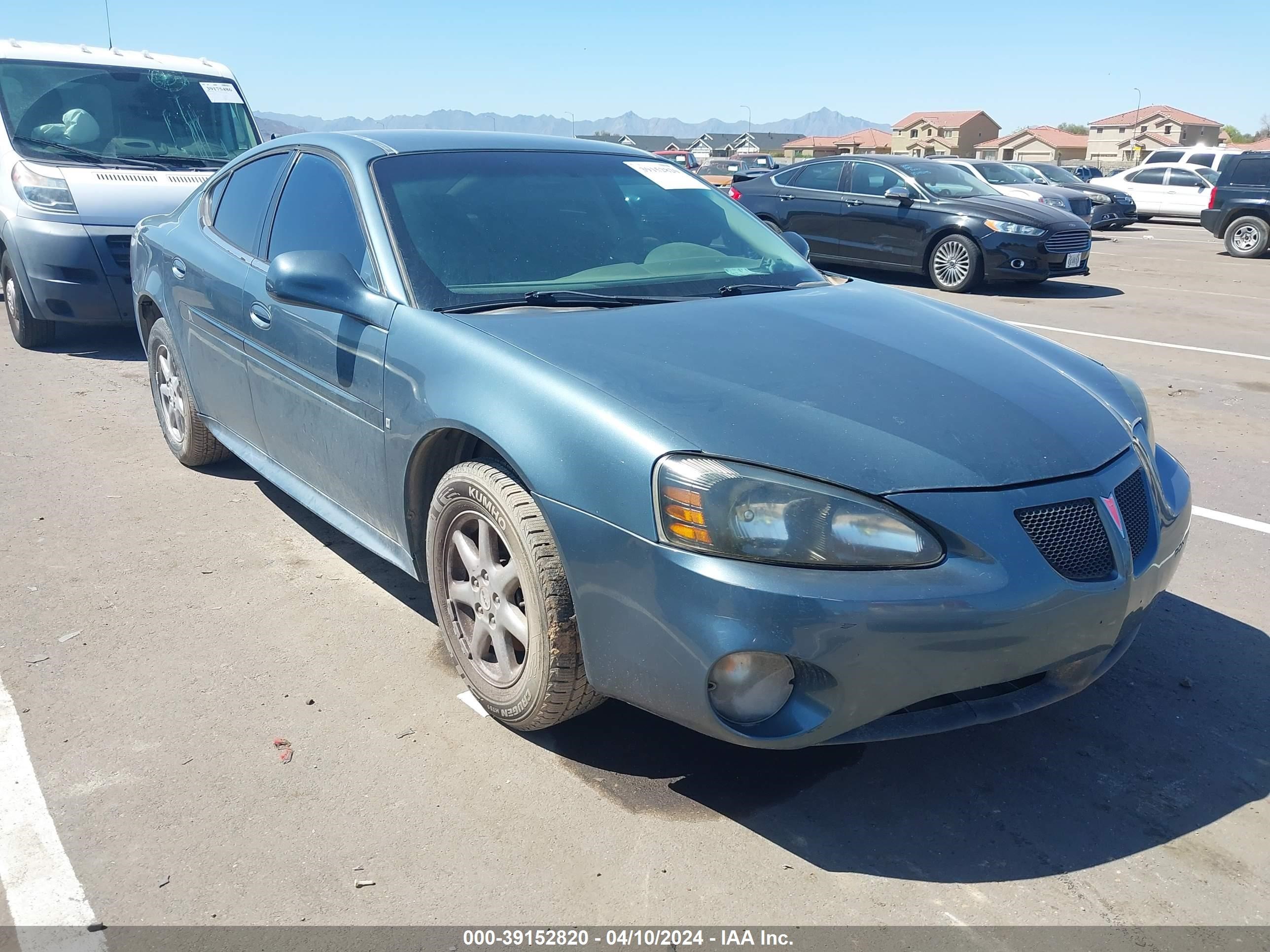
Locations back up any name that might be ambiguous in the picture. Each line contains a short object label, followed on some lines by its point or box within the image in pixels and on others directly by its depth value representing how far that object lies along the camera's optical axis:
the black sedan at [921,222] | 11.56
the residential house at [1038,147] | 87.06
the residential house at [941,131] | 99.12
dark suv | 16.20
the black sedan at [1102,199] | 22.08
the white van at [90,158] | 7.50
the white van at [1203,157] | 27.12
